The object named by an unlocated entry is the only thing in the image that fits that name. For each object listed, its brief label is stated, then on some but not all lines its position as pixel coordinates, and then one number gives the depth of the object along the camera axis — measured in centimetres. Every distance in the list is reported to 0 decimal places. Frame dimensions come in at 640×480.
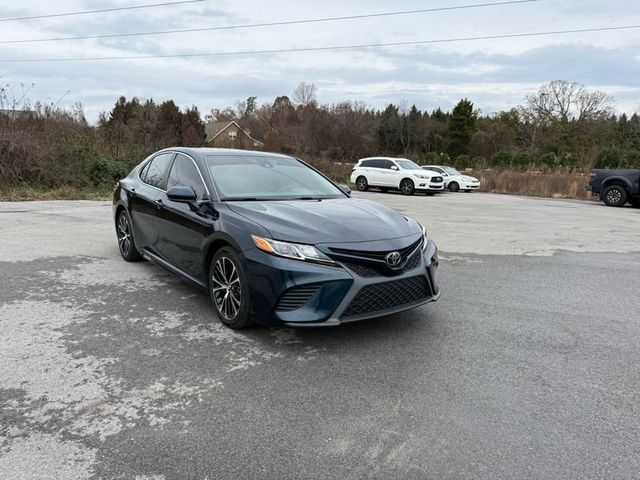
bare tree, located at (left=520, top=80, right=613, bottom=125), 5131
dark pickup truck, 1747
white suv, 2231
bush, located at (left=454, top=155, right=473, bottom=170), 3972
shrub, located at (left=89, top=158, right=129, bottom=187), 1691
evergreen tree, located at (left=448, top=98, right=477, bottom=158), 6041
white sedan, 2664
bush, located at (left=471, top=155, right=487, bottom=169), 3566
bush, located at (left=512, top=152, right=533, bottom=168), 3359
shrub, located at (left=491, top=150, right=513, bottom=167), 3581
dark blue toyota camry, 362
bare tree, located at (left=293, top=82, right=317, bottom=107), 6591
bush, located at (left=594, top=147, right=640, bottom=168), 3067
